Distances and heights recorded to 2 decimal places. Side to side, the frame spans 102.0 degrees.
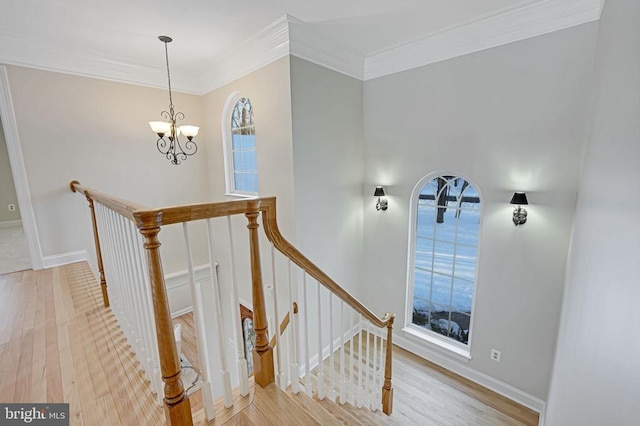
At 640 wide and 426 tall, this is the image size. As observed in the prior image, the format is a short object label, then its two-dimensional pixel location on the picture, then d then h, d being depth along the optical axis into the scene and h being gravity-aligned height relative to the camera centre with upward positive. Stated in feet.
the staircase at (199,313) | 3.18 -2.29
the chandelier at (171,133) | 9.35 +1.54
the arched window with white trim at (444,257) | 9.96 -3.54
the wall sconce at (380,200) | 11.43 -1.33
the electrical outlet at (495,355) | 9.38 -6.69
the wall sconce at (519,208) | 8.05 -1.26
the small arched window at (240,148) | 11.97 +1.18
